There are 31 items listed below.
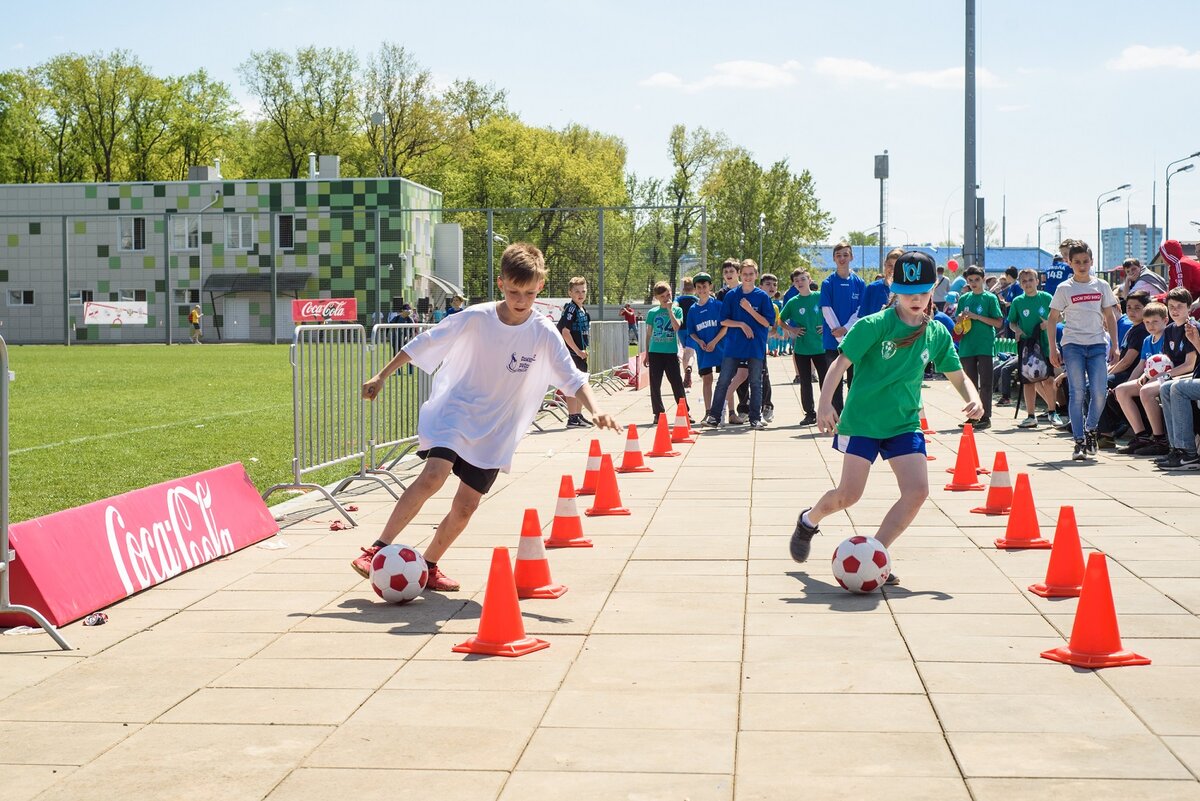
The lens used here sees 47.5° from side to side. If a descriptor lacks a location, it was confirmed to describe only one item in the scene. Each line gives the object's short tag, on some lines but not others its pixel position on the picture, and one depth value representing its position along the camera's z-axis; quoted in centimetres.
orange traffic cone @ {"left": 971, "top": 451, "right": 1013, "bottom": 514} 983
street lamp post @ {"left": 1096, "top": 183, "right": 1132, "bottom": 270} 6234
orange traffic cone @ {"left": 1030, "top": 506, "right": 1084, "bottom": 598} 697
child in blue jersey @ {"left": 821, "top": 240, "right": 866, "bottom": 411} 1641
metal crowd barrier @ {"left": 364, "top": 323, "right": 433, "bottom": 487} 1172
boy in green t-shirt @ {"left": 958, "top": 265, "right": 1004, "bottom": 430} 1741
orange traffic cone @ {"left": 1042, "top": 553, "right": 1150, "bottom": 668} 558
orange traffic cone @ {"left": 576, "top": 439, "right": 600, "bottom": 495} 1137
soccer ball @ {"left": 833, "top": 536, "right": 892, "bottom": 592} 702
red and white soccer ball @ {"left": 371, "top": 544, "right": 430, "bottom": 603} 686
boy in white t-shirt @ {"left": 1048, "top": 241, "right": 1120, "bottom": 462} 1313
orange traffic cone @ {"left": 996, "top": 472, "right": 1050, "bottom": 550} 839
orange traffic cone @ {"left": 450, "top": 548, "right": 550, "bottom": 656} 593
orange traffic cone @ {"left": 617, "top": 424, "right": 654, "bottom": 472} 1285
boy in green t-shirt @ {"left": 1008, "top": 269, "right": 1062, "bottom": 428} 1700
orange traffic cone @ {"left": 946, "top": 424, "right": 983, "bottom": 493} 1116
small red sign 5523
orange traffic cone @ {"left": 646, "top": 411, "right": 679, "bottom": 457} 1421
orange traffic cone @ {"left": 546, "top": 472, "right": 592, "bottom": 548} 873
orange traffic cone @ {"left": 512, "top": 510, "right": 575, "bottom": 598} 713
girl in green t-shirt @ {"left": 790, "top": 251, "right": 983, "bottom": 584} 732
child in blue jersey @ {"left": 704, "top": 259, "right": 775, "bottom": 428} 1714
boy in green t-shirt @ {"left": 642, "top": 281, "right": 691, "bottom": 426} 1786
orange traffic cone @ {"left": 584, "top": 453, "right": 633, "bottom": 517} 1008
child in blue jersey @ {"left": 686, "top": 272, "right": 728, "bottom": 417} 1750
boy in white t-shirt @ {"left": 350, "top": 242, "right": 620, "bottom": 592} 700
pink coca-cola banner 644
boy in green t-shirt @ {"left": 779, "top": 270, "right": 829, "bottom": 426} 1764
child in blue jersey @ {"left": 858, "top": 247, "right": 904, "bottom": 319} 1545
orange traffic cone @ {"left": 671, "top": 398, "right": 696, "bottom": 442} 1587
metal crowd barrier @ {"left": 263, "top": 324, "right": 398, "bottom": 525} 985
